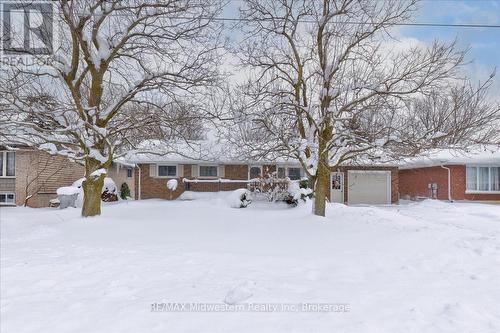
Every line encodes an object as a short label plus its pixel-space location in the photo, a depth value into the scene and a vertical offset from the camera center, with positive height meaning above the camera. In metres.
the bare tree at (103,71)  10.23 +3.08
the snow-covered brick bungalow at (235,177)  22.01 -0.33
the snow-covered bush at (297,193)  16.56 -0.99
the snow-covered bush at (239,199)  16.70 -1.28
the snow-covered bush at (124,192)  24.56 -1.40
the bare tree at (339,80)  10.34 +2.82
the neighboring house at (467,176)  21.22 -0.27
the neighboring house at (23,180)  19.23 -0.45
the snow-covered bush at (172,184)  20.91 -0.72
